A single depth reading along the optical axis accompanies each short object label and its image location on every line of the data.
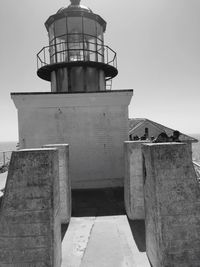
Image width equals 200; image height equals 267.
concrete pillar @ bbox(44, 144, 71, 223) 6.72
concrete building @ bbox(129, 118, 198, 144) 17.17
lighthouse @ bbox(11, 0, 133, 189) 9.87
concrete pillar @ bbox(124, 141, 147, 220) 6.87
